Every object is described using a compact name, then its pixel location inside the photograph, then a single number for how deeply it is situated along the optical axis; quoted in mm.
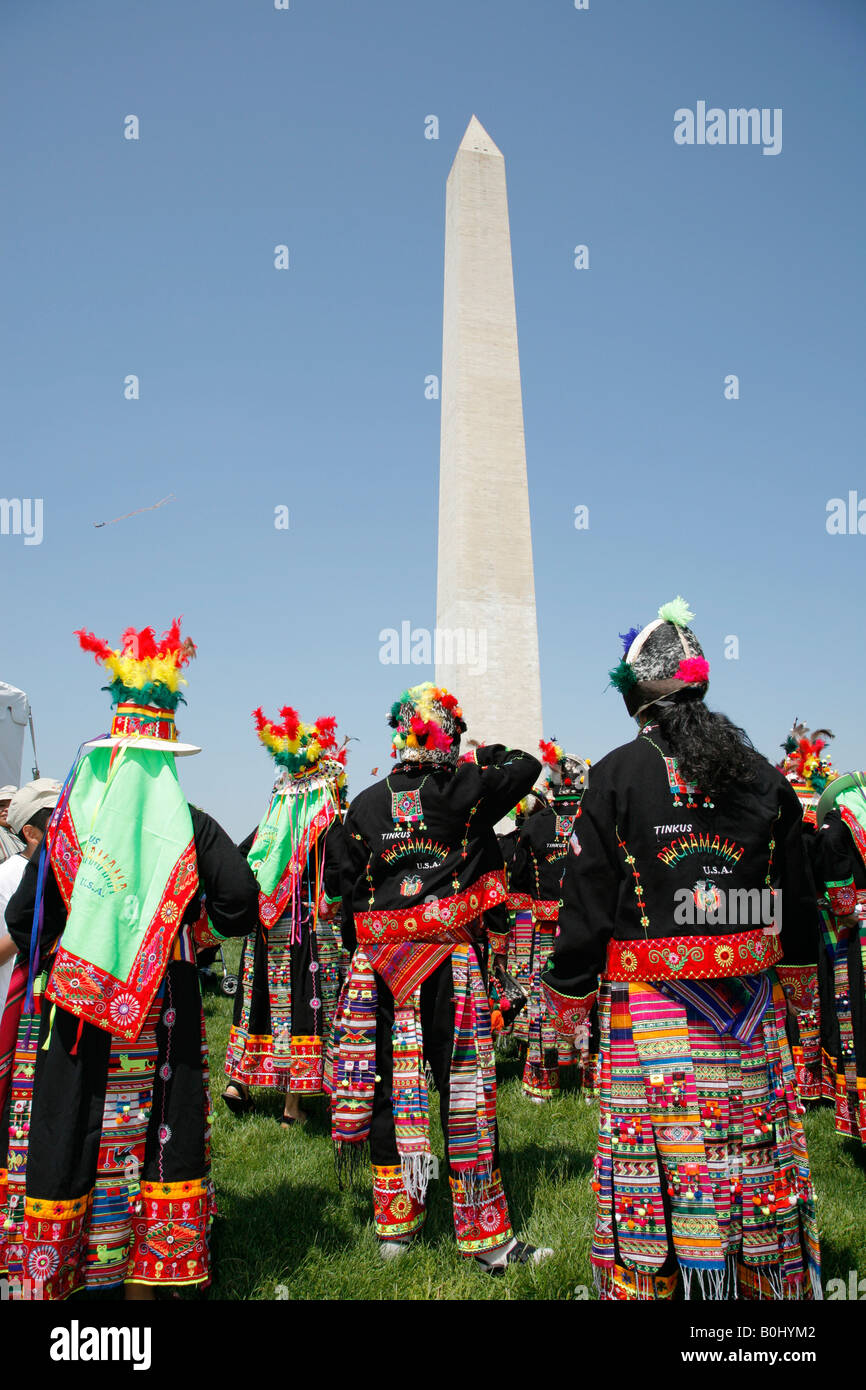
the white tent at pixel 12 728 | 12584
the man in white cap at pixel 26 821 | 3229
